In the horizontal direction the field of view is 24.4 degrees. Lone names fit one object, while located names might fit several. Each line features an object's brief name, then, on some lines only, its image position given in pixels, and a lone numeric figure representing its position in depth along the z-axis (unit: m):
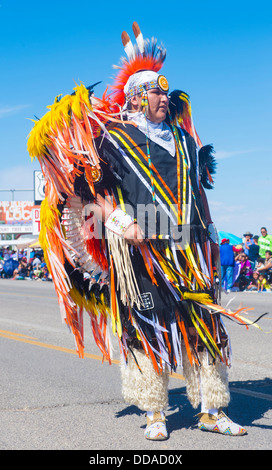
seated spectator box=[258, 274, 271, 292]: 16.67
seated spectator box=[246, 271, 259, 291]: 16.88
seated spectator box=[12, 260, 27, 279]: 29.61
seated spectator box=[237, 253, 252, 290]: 16.86
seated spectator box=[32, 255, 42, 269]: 28.20
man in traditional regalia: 3.72
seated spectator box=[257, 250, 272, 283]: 16.03
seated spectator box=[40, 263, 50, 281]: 27.00
